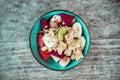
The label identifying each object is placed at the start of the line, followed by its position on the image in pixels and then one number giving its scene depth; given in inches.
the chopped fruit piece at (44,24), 35.1
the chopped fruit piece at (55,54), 34.5
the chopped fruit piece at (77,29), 35.1
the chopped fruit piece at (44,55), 35.8
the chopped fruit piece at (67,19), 34.7
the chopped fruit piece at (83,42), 35.3
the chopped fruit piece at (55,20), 35.2
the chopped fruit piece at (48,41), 33.6
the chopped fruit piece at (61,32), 33.2
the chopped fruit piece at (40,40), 36.0
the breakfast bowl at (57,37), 34.1
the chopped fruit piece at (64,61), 35.5
